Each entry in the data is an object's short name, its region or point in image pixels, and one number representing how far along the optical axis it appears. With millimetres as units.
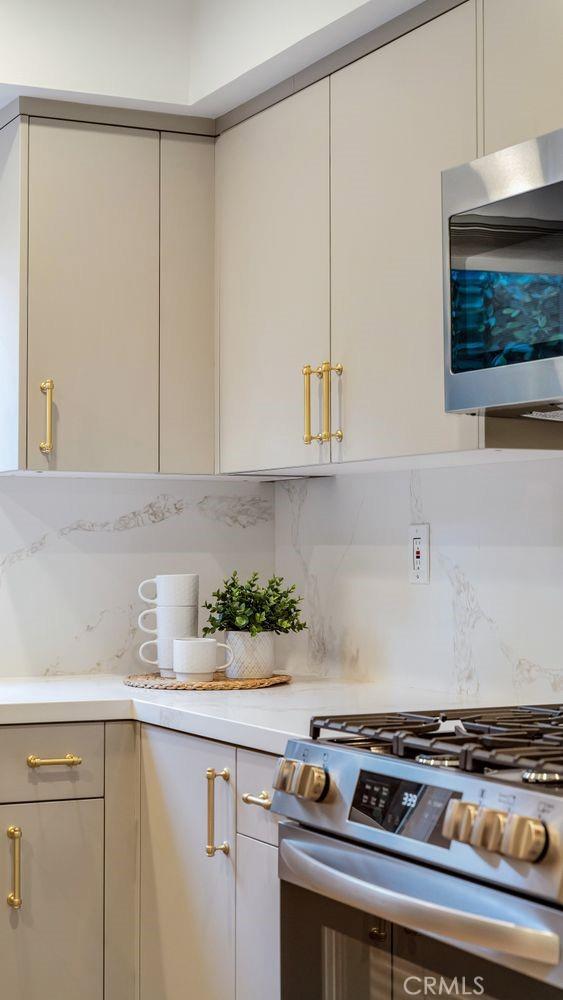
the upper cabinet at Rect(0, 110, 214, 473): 2643
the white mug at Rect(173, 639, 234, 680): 2699
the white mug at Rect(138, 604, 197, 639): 2822
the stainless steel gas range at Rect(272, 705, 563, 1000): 1292
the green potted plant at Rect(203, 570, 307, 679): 2734
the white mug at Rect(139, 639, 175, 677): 2818
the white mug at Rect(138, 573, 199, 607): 2809
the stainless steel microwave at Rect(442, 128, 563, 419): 1679
